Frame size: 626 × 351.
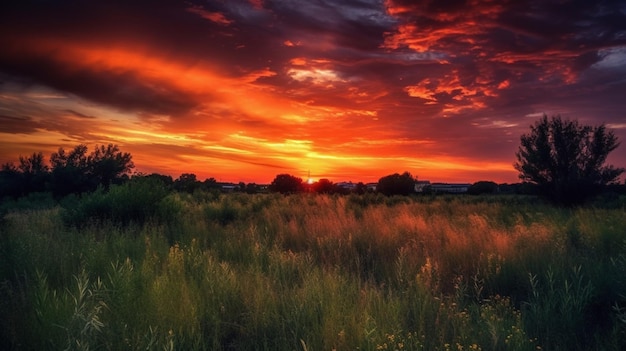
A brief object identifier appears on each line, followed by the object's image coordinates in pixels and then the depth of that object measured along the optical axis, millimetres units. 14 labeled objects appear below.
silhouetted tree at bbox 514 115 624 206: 22797
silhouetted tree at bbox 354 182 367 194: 56800
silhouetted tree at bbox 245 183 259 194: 65212
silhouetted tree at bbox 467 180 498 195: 64519
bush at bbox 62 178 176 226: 11703
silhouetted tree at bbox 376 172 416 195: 54719
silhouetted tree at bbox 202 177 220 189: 51931
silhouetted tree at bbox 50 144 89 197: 34094
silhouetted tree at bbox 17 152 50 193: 41219
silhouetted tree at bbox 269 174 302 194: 61281
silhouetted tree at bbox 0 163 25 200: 39741
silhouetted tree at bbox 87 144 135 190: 35156
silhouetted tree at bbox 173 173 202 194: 43228
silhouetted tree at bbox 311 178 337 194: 60531
